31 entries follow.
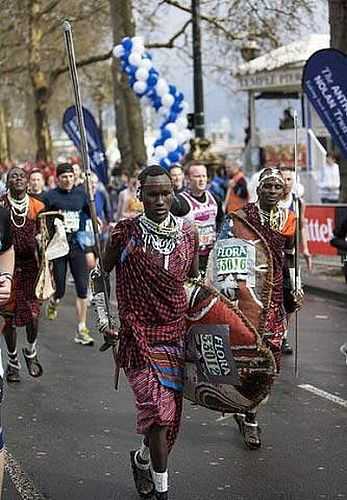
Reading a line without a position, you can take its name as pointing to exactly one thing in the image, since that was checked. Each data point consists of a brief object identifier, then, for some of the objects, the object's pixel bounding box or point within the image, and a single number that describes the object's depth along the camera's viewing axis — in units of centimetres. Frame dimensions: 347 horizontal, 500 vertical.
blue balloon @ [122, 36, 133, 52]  1820
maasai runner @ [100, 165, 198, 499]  482
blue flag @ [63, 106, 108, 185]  1908
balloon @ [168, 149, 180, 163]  1748
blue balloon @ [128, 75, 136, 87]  1826
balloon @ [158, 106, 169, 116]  1859
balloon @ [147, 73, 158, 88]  1816
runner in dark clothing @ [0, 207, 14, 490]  457
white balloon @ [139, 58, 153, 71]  1808
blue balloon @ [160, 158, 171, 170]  1689
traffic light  2077
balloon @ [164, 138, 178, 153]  1767
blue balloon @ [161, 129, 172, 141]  1809
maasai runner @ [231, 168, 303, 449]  605
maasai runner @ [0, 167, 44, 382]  788
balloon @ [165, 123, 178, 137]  1808
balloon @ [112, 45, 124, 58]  1834
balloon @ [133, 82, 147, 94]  1820
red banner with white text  1439
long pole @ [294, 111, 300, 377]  632
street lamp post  1959
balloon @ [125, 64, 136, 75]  1811
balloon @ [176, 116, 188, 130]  1847
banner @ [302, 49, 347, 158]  1111
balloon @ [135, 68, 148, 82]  1802
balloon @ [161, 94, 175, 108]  1847
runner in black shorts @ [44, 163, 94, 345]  941
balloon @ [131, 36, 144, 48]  1815
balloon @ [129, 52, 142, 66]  1805
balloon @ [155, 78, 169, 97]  1841
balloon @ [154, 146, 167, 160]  1719
